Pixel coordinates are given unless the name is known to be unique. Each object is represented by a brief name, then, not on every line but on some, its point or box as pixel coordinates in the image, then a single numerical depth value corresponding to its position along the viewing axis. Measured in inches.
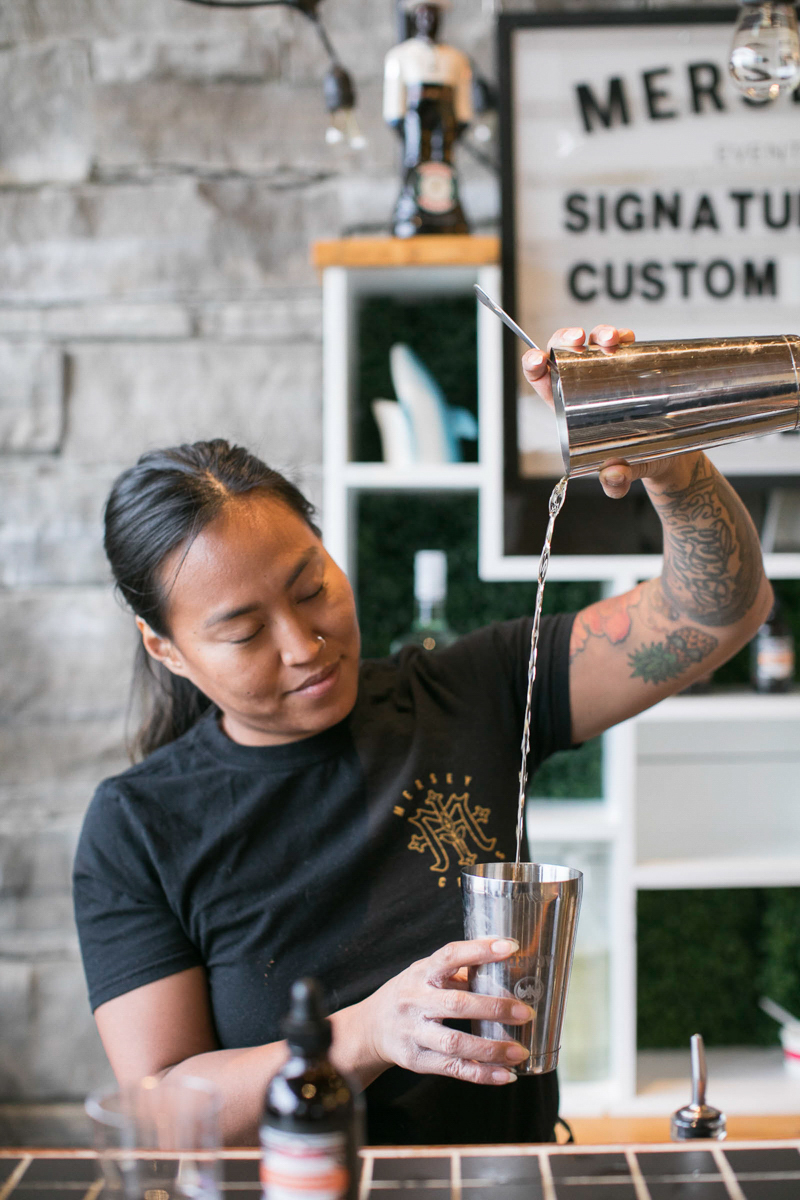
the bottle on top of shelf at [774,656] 71.9
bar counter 28.3
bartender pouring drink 42.0
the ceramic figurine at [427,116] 68.3
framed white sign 71.1
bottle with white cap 69.7
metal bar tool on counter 33.6
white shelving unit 67.9
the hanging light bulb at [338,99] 70.4
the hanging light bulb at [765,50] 46.3
